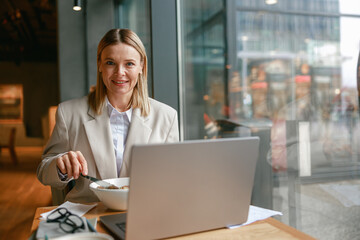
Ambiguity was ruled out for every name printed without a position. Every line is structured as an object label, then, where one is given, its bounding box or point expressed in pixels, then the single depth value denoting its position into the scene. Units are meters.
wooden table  0.84
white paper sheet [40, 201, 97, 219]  1.01
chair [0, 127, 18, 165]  7.21
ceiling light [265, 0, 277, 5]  1.48
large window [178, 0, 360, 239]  1.19
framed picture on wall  10.59
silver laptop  0.70
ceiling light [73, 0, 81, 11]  2.20
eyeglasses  0.80
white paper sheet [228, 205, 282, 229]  0.97
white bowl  0.97
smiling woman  1.45
